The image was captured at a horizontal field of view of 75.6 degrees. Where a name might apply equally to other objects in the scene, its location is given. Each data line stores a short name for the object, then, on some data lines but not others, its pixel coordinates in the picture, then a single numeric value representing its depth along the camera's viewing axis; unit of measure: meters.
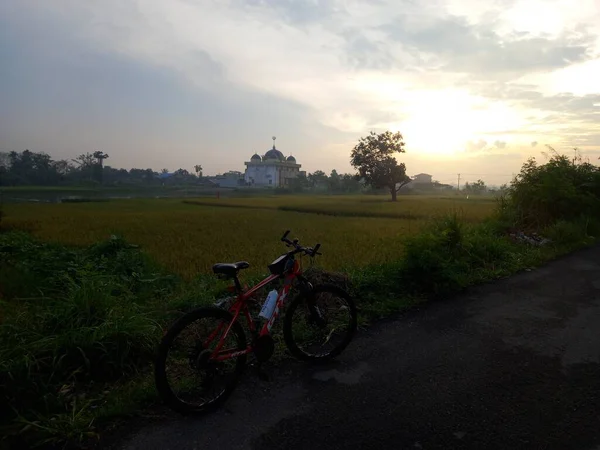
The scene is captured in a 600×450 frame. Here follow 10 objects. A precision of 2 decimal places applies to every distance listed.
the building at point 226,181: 115.12
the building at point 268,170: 130.50
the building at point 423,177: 150.88
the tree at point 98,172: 83.46
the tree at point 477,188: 99.15
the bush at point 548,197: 12.29
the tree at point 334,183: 88.69
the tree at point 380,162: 49.53
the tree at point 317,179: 99.59
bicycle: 3.13
